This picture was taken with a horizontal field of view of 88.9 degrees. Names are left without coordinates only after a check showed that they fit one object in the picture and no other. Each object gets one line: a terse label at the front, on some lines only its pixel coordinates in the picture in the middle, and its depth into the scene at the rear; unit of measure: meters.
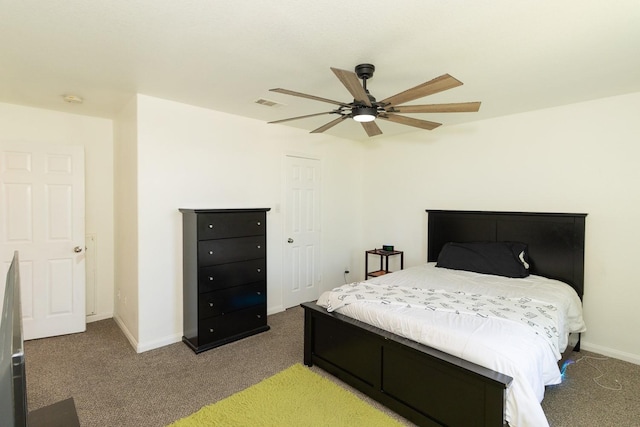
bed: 1.81
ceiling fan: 1.85
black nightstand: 4.55
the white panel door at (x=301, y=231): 4.35
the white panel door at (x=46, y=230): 3.31
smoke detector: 3.07
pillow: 3.32
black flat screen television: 0.56
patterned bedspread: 2.13
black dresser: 3.12
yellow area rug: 2.13
